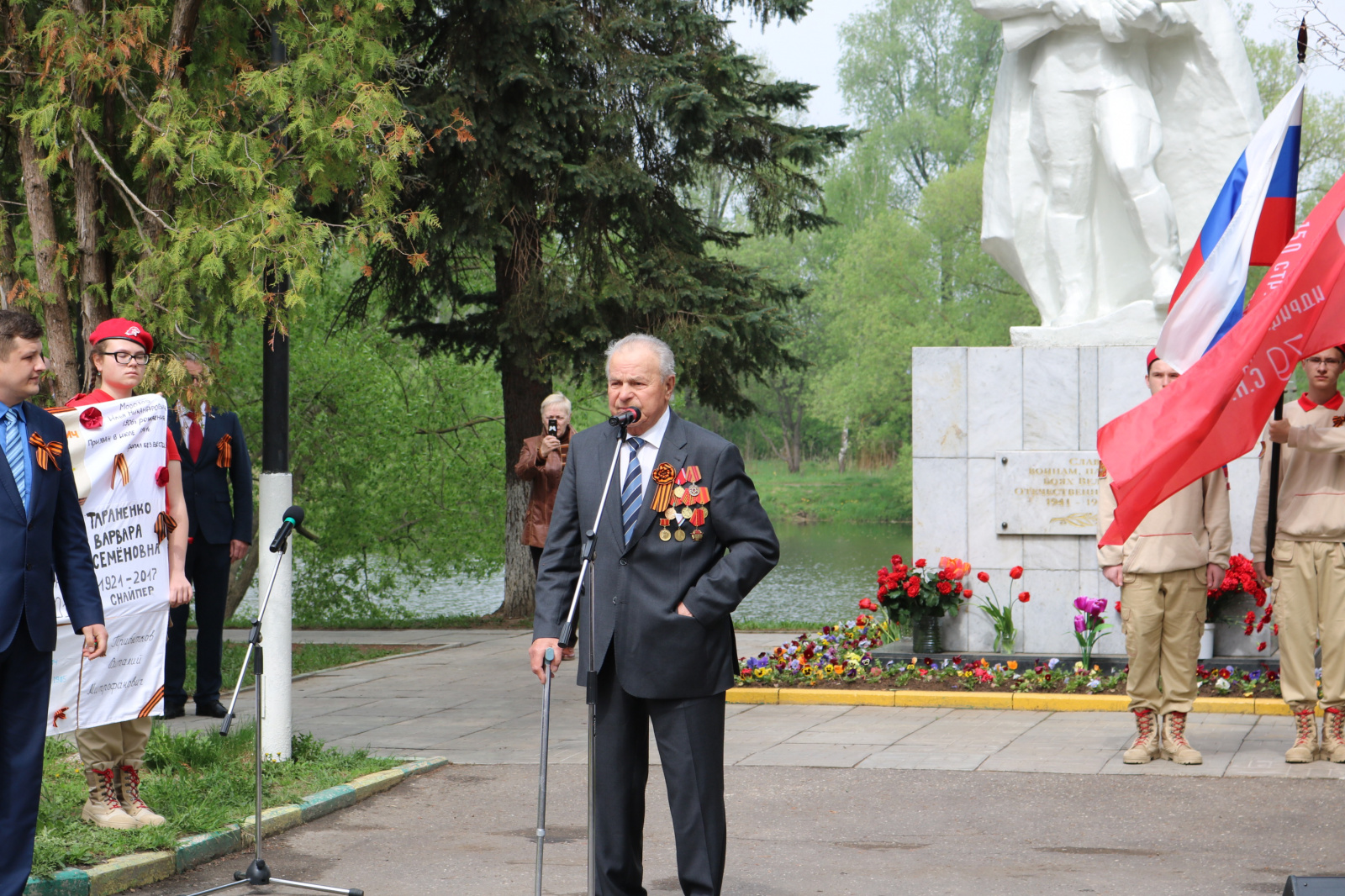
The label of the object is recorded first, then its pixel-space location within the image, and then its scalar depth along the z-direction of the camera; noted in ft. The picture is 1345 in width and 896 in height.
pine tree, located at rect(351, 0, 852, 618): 47.37
